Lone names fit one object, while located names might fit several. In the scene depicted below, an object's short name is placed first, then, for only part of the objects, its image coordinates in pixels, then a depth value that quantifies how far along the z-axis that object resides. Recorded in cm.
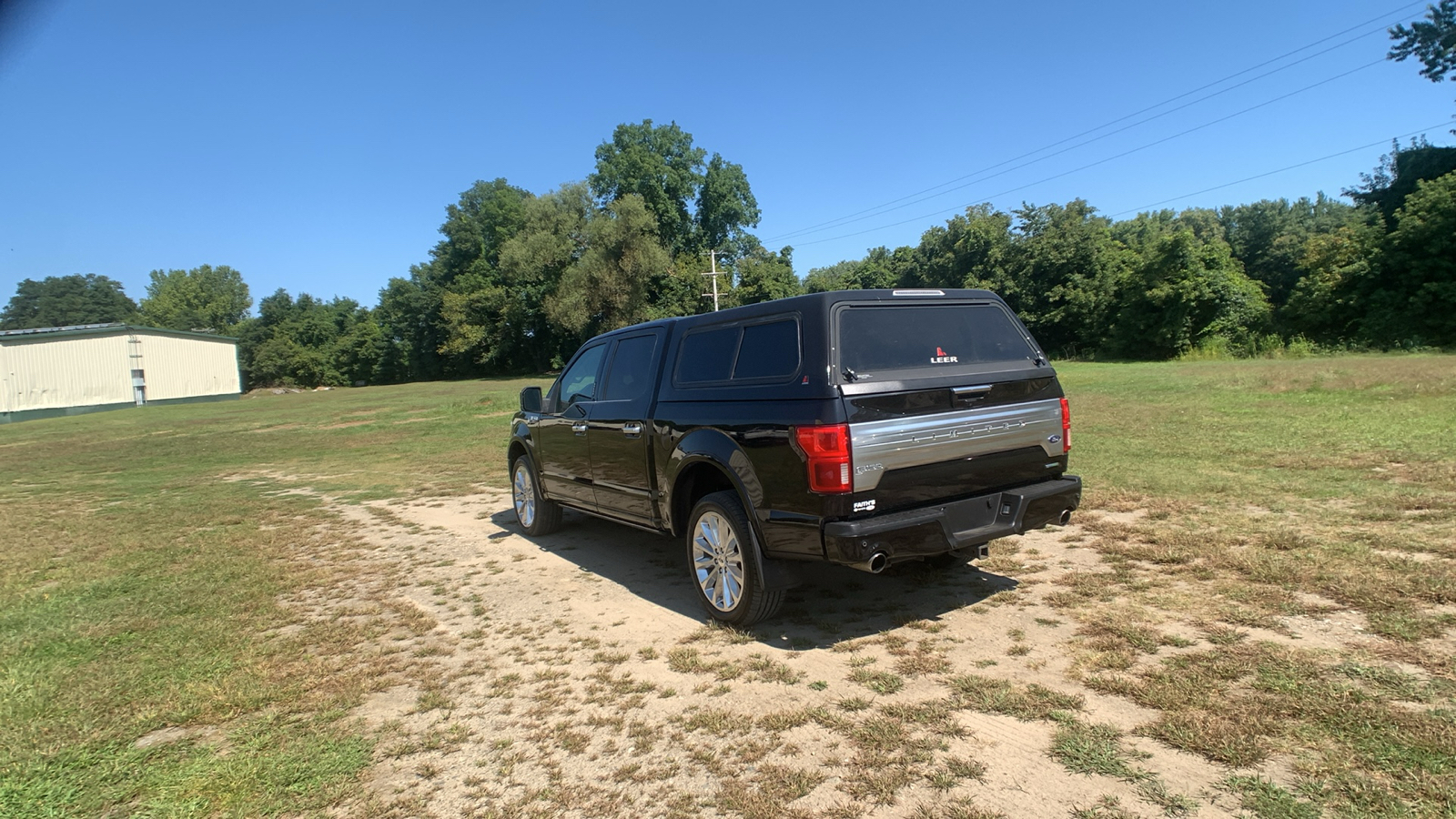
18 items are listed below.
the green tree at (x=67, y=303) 10544
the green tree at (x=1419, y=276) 3031
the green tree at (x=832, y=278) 6969
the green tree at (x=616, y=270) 5234
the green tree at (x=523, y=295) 5572
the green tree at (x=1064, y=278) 4656
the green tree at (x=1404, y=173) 3500
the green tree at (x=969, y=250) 5050
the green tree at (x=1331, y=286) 3409
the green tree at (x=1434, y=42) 3512
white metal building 4734
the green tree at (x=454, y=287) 7225
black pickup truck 394
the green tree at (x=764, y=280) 5594
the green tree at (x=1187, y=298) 3906
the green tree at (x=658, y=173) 6169
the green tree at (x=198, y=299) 10581
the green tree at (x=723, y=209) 6388
